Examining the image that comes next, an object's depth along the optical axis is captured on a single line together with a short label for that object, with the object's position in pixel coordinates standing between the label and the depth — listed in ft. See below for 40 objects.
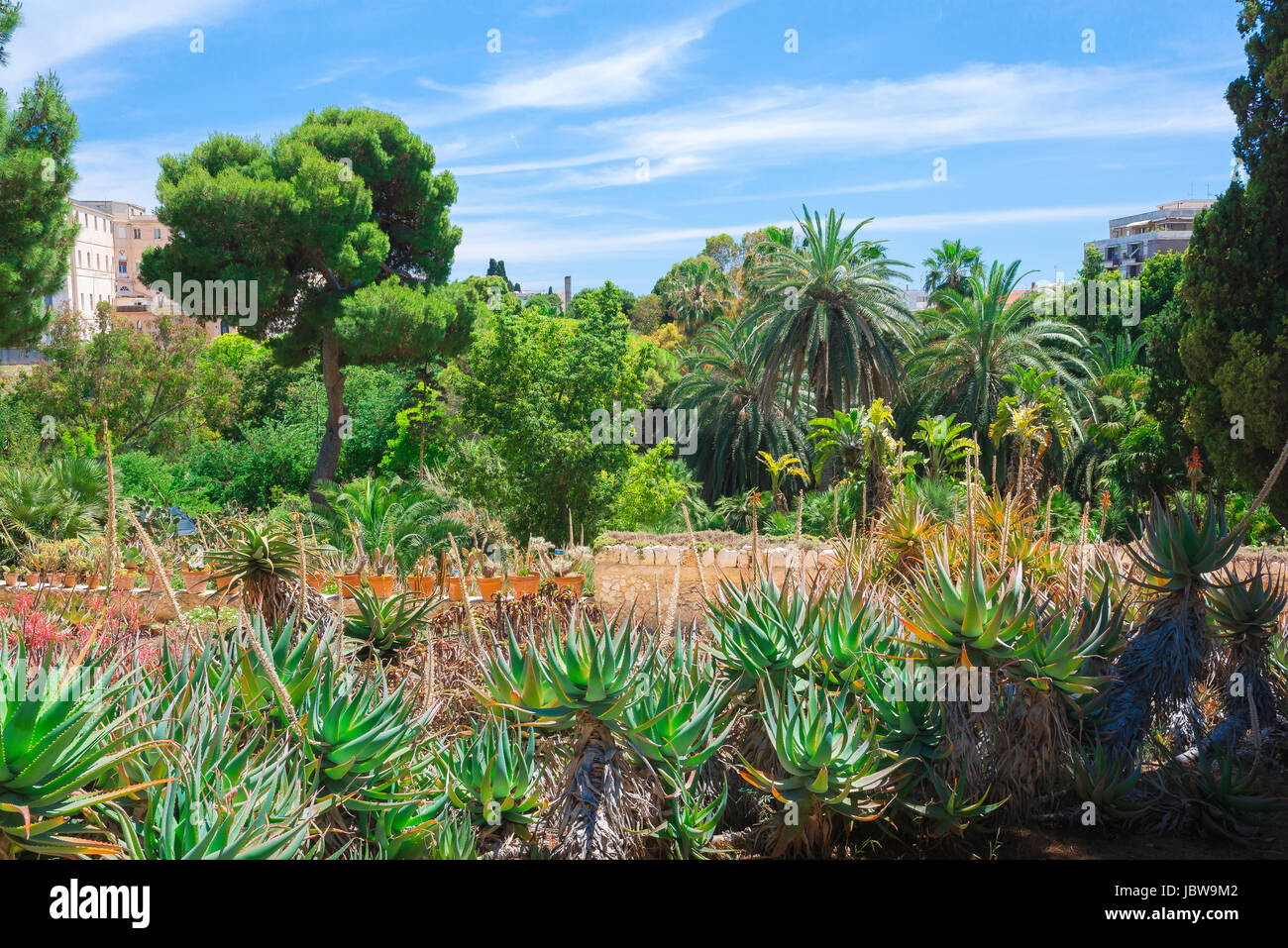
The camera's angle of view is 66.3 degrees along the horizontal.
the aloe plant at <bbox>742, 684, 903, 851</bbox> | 13.41
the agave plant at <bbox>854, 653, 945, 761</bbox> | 15.23
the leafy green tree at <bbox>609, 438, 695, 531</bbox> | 56.51
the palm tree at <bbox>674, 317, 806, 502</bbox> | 91.30
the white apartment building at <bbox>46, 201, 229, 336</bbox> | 187.01
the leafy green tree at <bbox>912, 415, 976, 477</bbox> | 52.60
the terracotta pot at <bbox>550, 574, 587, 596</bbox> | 27.75
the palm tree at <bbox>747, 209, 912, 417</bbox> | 75.51
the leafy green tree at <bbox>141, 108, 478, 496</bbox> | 70.18
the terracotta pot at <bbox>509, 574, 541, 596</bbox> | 28.07
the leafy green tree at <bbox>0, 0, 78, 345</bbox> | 46.26
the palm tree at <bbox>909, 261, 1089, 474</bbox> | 85.51
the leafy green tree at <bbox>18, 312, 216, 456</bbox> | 67.10
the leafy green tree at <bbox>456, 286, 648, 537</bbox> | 53.11
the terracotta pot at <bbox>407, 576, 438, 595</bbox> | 24.13
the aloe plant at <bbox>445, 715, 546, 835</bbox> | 12.78
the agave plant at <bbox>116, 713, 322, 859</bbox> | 9.23
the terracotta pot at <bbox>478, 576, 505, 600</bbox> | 28.35
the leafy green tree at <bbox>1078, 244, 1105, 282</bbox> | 127.13
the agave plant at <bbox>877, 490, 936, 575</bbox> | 24.75
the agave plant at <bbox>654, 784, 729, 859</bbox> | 13.56
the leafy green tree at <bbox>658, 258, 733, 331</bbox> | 160.78
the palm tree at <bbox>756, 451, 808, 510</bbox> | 57.79
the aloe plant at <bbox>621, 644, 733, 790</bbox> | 13.37
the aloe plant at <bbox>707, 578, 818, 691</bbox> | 15.99
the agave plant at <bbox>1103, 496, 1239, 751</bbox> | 17.08
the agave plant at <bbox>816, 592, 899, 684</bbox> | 16.38
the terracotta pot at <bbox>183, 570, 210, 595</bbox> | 32.45
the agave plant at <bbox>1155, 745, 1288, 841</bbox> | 15.87
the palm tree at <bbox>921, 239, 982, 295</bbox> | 147.13
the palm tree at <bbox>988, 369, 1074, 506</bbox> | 43.06
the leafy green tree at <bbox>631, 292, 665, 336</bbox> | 176.45
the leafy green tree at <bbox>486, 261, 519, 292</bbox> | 230.89
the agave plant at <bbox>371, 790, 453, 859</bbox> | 11.79
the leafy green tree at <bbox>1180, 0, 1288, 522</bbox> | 41.39
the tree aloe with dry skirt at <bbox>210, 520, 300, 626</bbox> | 19.51
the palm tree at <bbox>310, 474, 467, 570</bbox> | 46.83
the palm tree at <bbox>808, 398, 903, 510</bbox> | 47.09
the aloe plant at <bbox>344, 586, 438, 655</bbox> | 19.03
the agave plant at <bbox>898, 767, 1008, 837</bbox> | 14.53
